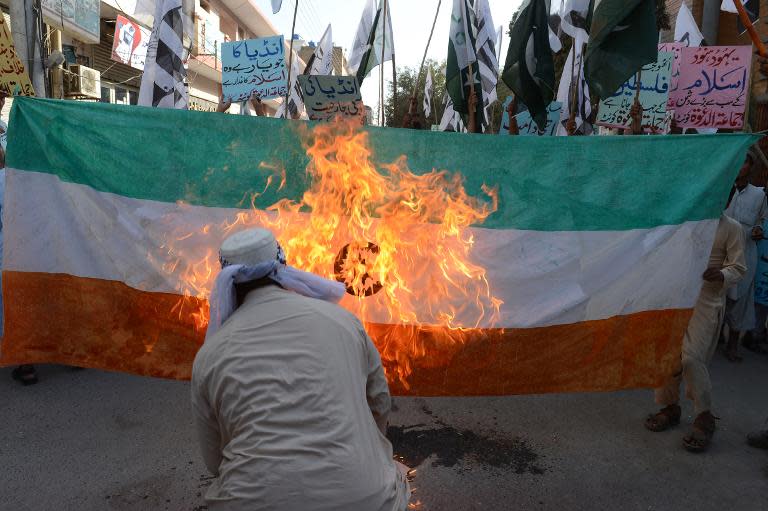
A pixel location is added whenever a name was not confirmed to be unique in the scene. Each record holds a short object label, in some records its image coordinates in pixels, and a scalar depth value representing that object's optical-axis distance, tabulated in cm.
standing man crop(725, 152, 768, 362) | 588
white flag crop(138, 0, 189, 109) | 689
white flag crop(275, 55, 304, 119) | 1059
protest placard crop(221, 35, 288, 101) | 741
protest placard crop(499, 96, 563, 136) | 696
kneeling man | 167
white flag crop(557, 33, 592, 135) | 764
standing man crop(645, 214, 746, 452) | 366
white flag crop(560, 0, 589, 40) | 601
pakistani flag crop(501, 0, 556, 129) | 489
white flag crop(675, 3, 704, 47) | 756
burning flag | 340
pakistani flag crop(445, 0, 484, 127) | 586
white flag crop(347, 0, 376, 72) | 971
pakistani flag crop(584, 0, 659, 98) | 405
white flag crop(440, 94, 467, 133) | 1055
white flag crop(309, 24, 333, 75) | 1032
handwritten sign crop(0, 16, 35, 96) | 444
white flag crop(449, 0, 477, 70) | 583
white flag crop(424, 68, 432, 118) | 1512
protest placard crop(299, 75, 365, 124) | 462
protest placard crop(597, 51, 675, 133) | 582
